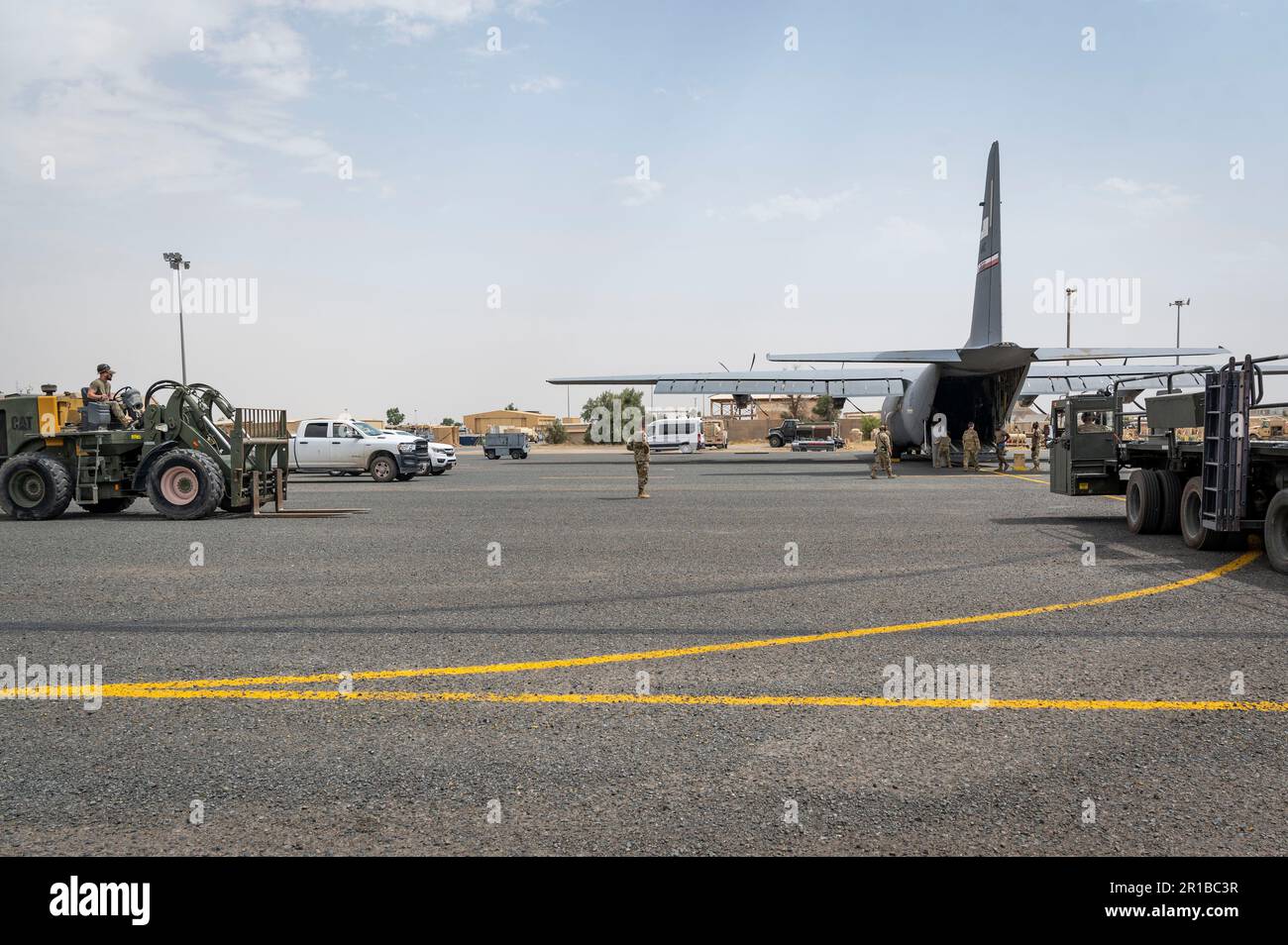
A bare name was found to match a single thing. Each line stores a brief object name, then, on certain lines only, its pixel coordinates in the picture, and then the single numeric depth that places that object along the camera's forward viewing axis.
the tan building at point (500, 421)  144.25
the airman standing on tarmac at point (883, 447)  27.73
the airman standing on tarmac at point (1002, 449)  31.58
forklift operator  15.49
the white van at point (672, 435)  61.81
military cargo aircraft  30.28
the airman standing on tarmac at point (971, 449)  31.73
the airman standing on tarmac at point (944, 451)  33.56
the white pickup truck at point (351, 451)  27.83
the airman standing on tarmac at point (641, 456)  20.97
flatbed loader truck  10.72
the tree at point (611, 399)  118.05
